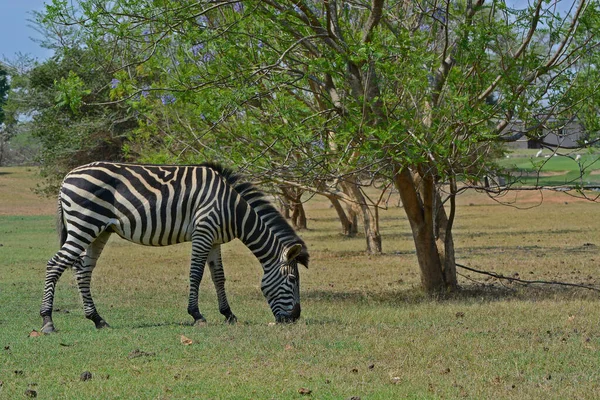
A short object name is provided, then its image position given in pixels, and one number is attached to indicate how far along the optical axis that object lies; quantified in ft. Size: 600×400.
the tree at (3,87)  209.57
